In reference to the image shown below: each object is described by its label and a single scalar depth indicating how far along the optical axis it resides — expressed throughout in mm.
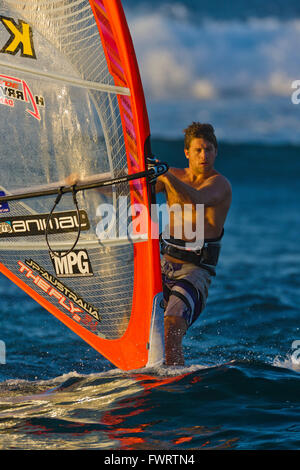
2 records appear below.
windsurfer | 8883
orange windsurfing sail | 8211
